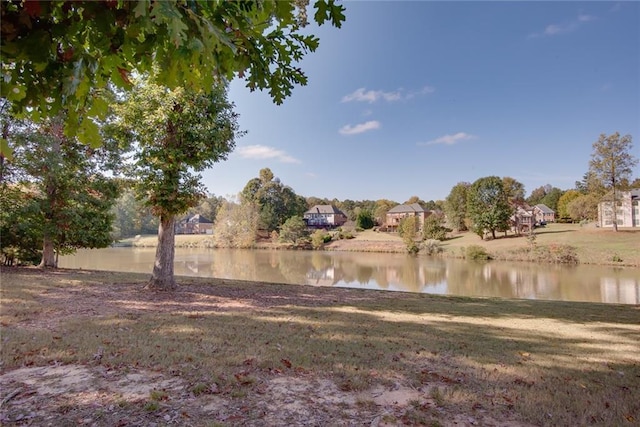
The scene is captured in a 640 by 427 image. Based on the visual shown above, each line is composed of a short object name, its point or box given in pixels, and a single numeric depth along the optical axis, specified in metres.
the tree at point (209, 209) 69.91
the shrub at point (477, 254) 26.45
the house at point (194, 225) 66.38
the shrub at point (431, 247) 30.84
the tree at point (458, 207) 42.50
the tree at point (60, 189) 9.55
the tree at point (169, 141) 7.64
